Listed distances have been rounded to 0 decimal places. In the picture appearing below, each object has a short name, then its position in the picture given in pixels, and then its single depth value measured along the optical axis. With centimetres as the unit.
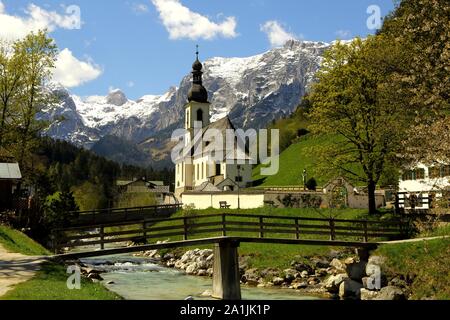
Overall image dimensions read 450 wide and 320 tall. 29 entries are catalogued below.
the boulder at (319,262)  3219
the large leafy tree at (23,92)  3838
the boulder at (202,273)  3519
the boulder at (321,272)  3072
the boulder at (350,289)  2555
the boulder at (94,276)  3092
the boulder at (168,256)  4581
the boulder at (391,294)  2261
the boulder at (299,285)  2855
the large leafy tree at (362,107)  3450
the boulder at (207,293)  2589
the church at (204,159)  8594
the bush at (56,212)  3762
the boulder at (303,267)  3152
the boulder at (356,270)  2718
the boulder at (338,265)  3038
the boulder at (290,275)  3022
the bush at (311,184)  6712
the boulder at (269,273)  3142
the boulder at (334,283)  2711
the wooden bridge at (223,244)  2361
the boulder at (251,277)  3121
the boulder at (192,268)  3647
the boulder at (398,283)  2438
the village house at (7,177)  3516
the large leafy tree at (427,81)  2012
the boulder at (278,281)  2999
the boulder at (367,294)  2405
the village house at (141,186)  13288
